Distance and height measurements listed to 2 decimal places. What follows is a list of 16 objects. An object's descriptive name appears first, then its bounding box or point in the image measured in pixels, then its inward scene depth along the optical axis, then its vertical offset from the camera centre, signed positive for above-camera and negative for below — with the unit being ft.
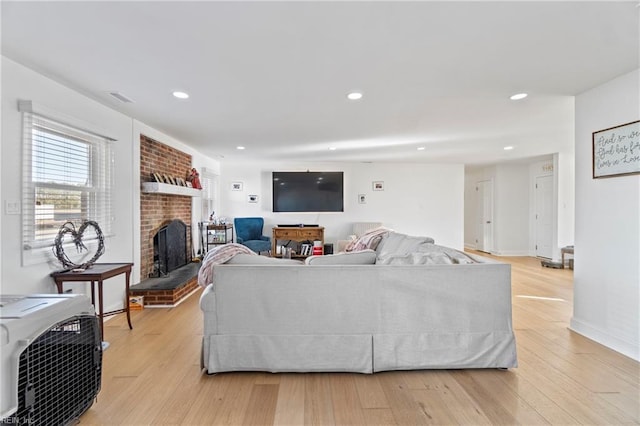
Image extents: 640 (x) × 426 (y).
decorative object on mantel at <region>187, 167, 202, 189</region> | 17.33 +1.87
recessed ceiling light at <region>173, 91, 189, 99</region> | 9.30 +3.51
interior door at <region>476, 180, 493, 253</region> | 25.64 -0.21
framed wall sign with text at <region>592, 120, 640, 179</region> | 8.13 +1.71
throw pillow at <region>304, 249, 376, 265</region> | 7.79 -1.18
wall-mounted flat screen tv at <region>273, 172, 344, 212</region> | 22.28 +1.45
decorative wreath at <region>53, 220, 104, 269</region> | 8.45 -0.91
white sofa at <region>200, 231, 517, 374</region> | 7.11 -2.43
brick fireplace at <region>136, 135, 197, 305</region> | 12.12 -0.02
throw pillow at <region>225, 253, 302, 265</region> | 7.64 -1.20
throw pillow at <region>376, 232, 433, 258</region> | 10.01 -1.06
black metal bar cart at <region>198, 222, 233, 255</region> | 18.85 -1.47
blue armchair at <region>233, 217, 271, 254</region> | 21.62 -1.26
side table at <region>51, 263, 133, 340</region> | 8.46 -1.76
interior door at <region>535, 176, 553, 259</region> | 22.36 -0.23
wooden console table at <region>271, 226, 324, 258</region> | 21.30 -1.50
